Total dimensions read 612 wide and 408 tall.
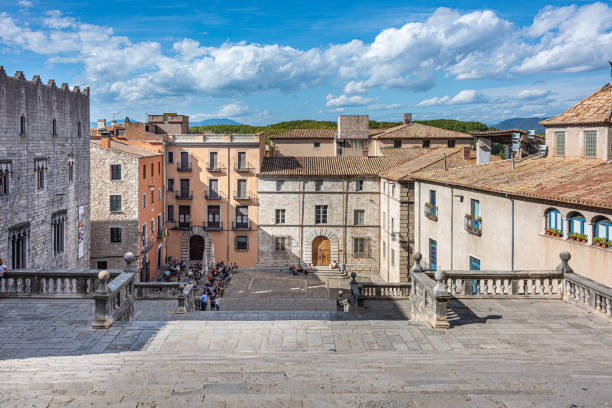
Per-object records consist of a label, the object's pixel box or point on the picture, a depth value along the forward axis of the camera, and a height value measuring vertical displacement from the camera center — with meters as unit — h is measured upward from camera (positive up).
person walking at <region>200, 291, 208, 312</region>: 30.00 -5.85
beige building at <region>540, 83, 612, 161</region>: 23.58 +3.38
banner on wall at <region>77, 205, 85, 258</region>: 32.47 -1.80
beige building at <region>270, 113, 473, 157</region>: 62.81 +7.40
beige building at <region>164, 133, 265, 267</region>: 51.19 +0.36
